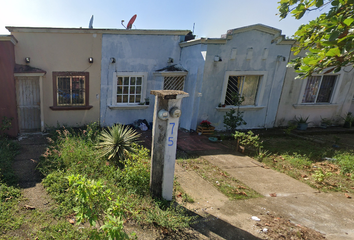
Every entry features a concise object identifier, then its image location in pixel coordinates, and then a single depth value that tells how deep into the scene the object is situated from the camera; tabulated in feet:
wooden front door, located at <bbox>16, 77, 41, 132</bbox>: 25.98
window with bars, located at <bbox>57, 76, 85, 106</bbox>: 27.83
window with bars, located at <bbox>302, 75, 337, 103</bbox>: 35.63
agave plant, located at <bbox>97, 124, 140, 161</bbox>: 18.66
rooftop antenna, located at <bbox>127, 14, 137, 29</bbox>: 32.01
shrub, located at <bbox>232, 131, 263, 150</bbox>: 24.18
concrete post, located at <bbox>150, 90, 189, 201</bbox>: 13.24
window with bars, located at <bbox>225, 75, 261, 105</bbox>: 31.48
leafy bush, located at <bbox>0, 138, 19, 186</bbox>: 15.61
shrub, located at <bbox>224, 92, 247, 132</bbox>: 29.02
